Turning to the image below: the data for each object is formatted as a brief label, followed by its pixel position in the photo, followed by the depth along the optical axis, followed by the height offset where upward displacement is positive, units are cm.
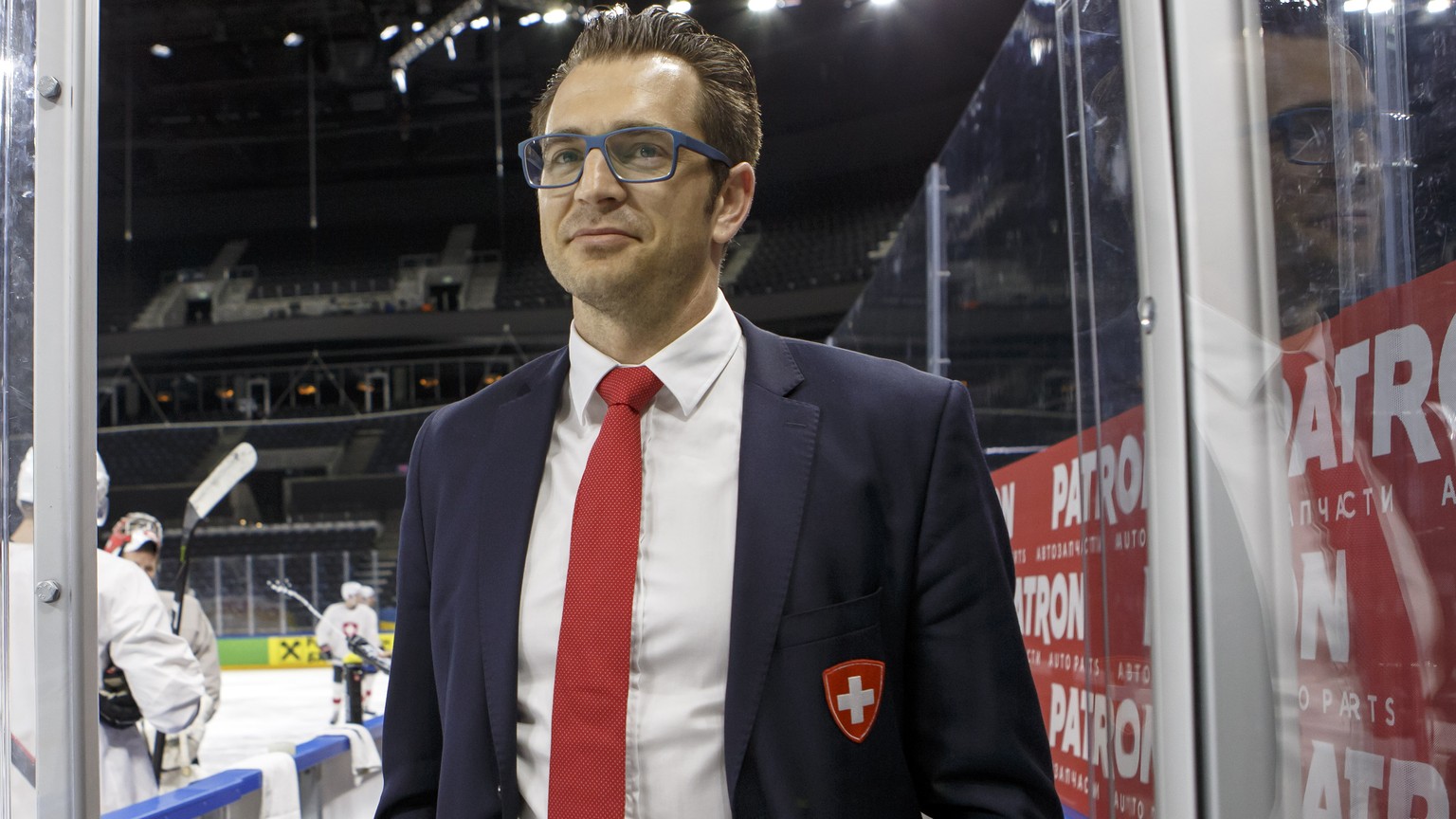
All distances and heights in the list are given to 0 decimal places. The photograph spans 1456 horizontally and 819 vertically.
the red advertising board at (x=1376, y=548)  76 -5
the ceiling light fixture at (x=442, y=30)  1429 +587
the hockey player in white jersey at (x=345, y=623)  1024 -104
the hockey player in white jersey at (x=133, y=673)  339 -47
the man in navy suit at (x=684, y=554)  101 -5
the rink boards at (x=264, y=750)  277 -101
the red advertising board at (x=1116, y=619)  78 -9
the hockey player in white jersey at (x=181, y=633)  522 -63
